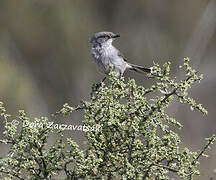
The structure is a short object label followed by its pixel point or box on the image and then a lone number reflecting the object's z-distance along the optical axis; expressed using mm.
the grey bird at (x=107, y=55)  9305
